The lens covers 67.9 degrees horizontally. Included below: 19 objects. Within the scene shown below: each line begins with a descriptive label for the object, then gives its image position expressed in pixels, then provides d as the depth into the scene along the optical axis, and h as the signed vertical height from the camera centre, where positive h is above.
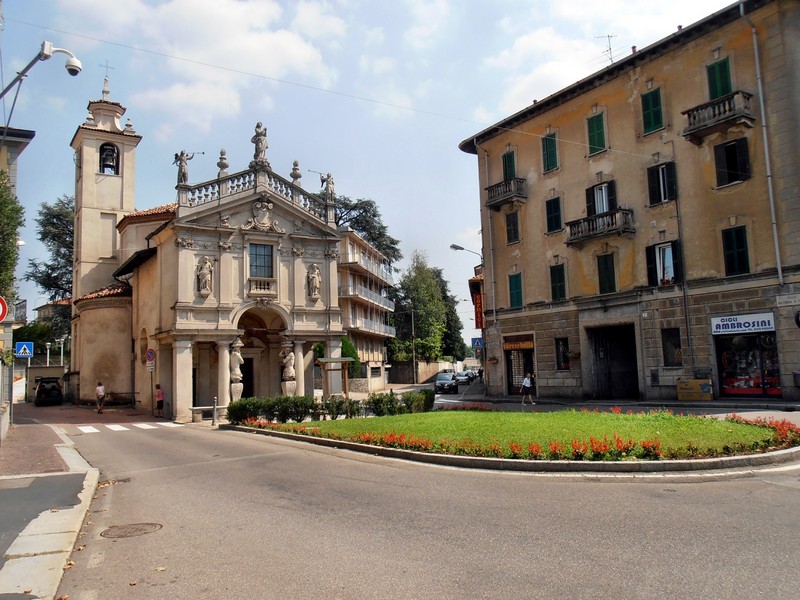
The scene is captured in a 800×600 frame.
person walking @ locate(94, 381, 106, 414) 31.98 -0.83
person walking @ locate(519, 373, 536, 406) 28.33 -1.26
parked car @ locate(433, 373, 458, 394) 44.00 -1.41
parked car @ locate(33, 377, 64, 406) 42.53 -0.85
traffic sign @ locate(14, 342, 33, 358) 23.89 +1.33
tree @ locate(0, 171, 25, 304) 17.83 +4.61
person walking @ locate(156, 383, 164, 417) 30.59 -1.22
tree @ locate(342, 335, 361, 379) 46.72 +1.39
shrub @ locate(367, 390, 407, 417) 21.00 -1.30
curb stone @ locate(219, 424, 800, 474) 10.05 -1.83
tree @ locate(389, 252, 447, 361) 68.69 +5.99
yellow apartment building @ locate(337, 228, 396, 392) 54.53 +6.55
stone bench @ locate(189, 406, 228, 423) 27.07 -1.74
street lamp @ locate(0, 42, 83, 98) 12.88 +6.94
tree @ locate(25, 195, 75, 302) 52.62 +11.64
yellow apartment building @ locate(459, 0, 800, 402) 22.34 +5.94
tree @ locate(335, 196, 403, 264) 63.62 +15.91
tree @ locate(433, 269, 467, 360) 78.25 +5.43
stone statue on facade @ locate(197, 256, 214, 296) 29.30 +4.88
